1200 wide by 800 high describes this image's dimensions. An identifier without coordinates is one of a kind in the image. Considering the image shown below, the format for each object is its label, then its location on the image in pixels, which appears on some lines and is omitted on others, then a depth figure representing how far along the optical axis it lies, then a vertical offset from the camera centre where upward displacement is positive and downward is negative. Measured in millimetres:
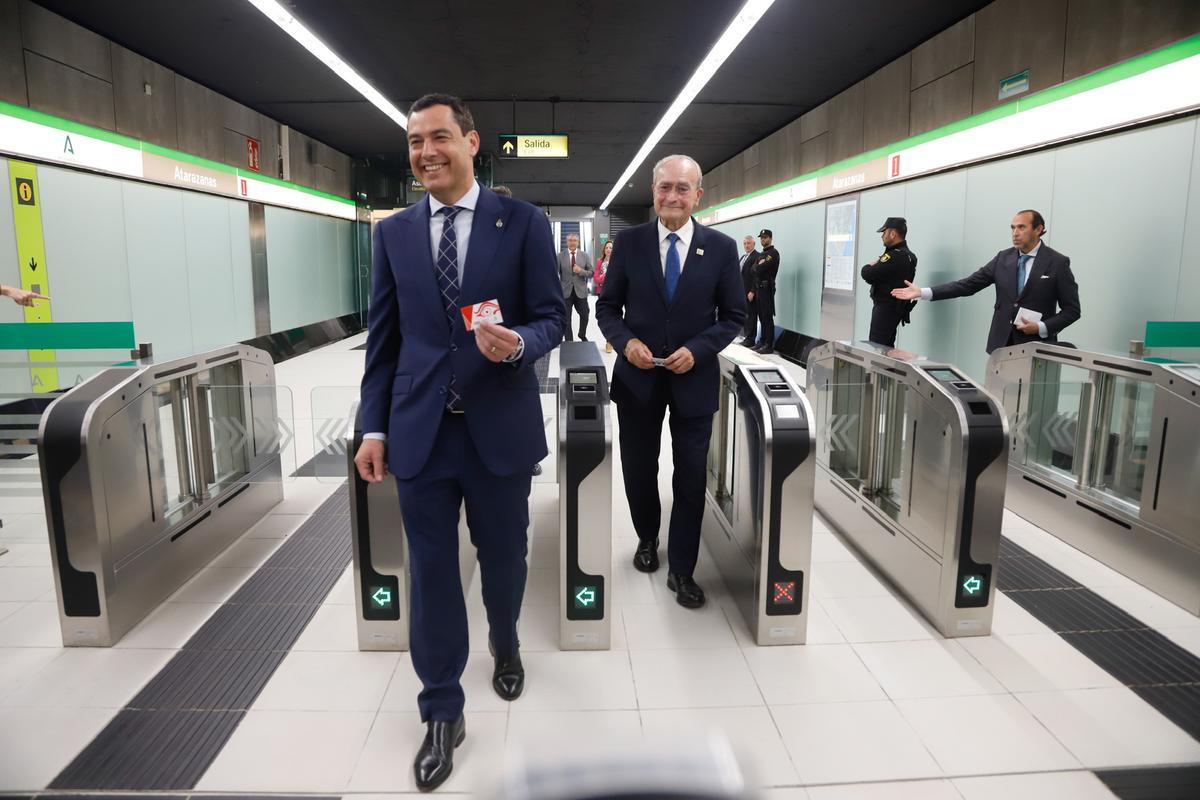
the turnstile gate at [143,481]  2600 -805
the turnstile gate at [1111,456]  3064 -793
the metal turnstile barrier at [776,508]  2633 -801
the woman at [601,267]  12341 +301
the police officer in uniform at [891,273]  6277 +102
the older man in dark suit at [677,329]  2787 -173
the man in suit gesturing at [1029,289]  4453 -15
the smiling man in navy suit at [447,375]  1835 -231
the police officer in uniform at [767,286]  9758 -21
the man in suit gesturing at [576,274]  9367 +111
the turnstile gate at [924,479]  2717 -794
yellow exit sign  9422 +1712
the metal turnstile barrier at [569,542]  2547 -898
